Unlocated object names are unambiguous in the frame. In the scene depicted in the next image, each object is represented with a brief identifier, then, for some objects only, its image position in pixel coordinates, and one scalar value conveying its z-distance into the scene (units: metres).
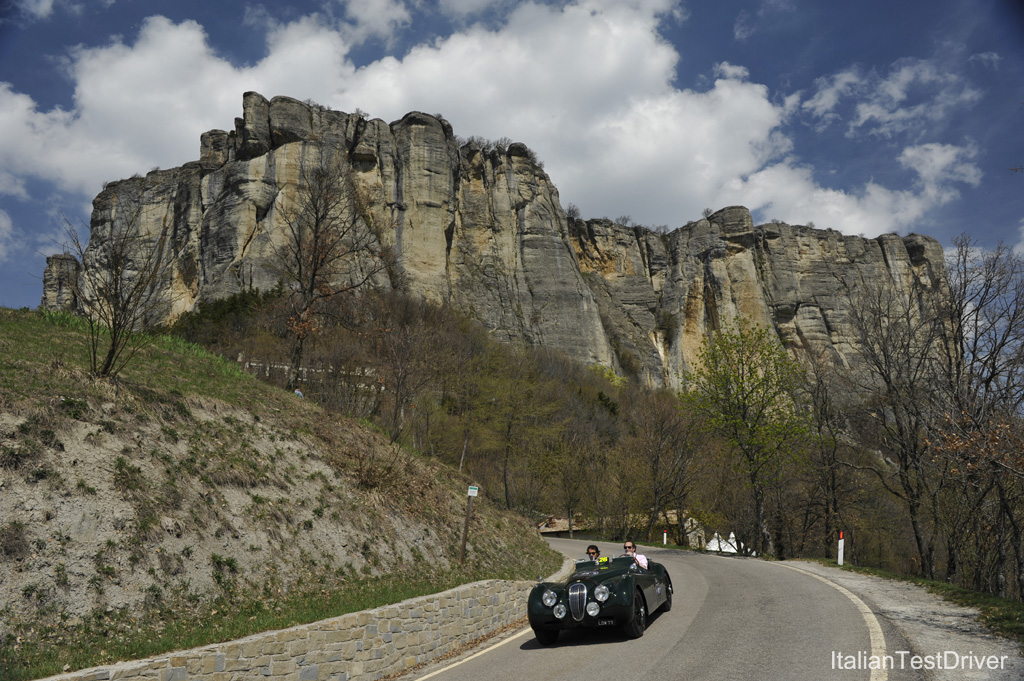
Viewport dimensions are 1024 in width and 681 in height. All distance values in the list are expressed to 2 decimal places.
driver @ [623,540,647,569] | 10.98
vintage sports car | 9.39
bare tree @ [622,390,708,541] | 35.31
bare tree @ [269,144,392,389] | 22.83
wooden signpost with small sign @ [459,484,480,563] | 13.55
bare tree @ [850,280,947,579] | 20.28
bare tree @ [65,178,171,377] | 11.95
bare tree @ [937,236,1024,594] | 17.05
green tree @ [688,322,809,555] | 25.17
